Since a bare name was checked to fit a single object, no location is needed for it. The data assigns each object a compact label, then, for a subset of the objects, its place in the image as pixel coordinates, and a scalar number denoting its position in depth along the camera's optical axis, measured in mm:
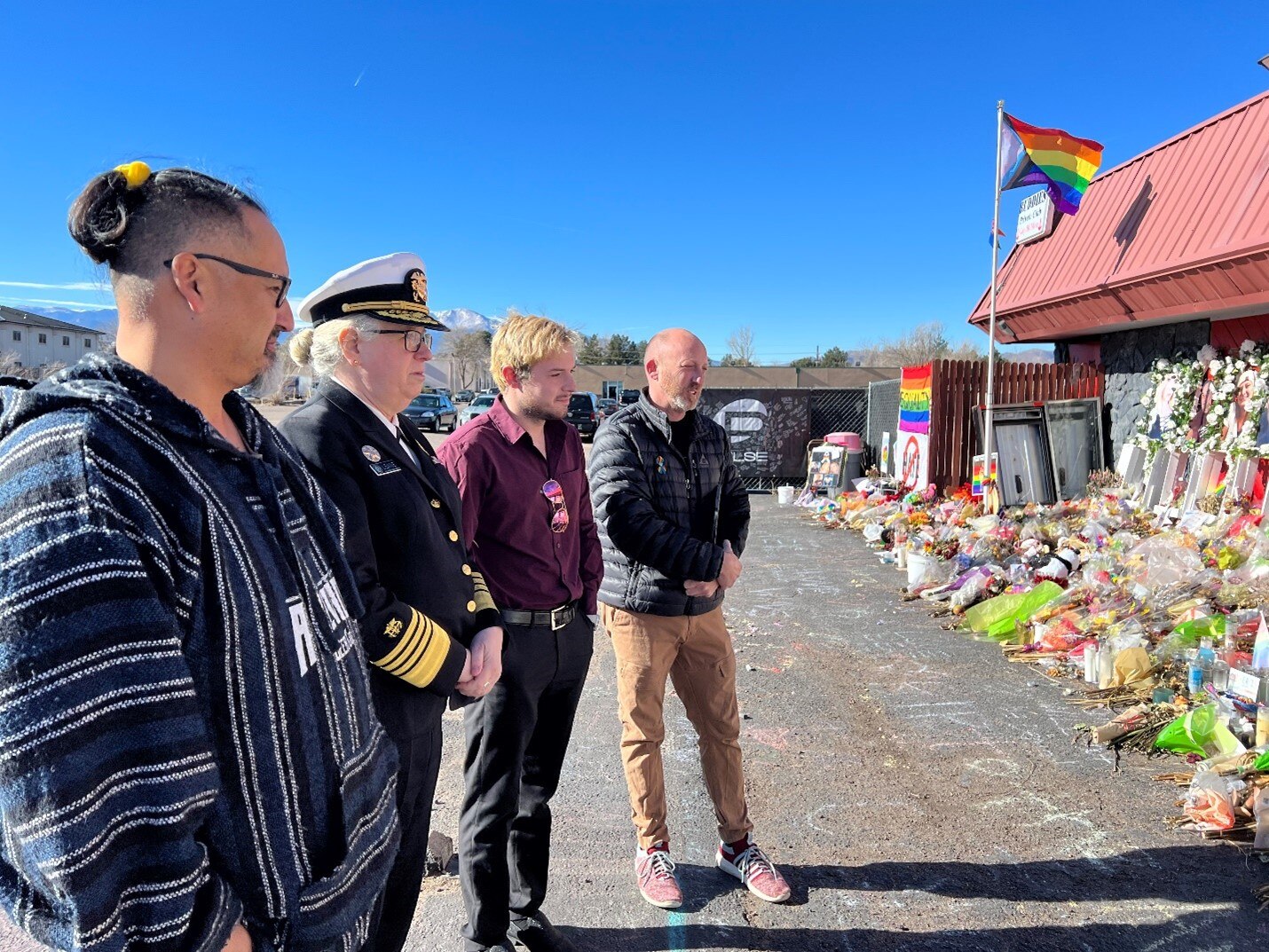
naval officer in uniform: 1906
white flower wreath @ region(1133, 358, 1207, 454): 8305
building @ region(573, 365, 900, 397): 44719
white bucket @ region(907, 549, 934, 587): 7480
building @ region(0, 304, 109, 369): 57406
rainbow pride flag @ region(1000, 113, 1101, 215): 9125
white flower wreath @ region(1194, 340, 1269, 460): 7379
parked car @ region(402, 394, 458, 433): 28419
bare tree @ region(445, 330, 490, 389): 74375
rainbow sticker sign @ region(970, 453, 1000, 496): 10211
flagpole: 9742
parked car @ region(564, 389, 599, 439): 24328
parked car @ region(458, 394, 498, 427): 26047
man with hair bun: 956
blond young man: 2549
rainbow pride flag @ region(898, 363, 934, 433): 11234
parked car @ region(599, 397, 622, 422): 29355
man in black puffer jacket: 2979
